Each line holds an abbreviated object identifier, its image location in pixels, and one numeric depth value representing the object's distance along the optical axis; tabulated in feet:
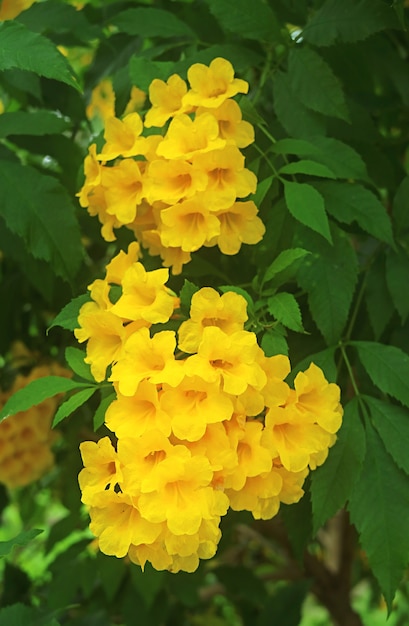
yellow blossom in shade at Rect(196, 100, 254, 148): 2.83
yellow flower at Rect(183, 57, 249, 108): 2.88
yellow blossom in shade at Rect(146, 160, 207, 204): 2.69
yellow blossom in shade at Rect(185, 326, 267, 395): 2.33
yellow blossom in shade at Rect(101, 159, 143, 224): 2.91
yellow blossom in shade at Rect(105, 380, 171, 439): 2.32
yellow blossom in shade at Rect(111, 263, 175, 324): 2.54
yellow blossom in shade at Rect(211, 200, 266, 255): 2.82
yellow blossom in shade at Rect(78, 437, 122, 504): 2.43
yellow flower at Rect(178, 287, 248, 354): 2.50
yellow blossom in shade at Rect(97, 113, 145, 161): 2.97
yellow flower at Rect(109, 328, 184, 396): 2.38
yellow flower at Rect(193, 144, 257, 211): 2.69
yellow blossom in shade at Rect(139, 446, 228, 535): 2.26
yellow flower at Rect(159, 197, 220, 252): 2.71
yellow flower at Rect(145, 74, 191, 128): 2.92
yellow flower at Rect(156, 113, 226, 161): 2.71
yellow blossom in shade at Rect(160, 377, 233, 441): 2.28
